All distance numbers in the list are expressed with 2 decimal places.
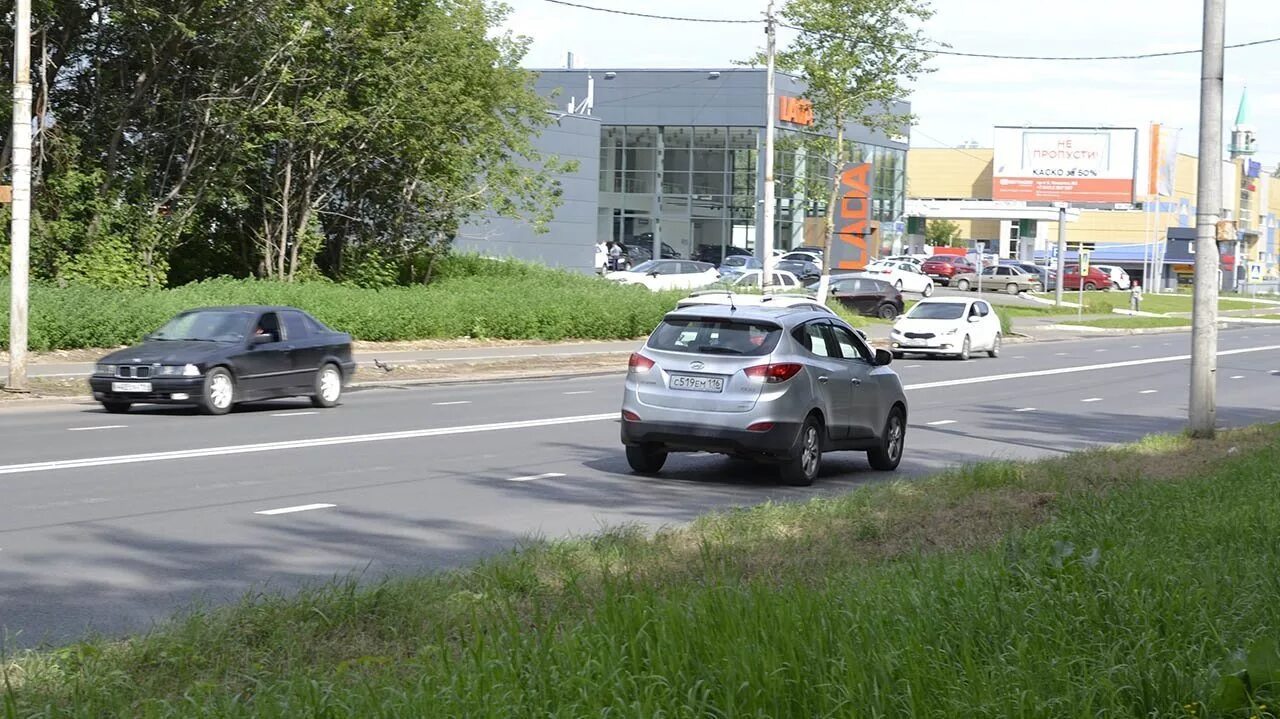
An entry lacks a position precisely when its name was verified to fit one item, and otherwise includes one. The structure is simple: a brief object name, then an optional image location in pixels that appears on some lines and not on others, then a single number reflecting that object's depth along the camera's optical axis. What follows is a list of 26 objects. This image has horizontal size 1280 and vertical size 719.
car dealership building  83.00
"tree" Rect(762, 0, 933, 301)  47.94
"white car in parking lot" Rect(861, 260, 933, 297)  71.00
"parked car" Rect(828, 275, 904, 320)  54.45
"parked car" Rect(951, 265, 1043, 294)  80.19
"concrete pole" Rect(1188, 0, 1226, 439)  16.48
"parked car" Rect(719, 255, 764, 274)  67.56
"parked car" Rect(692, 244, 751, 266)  85.62
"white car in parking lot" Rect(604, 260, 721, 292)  56.31
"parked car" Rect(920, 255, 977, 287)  80.81
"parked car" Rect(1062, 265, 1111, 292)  89.56
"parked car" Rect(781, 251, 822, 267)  71.94
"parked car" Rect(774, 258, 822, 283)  67.69
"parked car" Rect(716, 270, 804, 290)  54.16
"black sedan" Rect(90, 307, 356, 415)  19.58
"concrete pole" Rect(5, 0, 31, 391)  21.41
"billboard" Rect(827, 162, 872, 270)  46.25
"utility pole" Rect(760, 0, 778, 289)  39.59
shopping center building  105.12
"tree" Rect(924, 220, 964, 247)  128.25
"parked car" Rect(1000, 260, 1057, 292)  84.25
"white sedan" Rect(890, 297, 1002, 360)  38.56
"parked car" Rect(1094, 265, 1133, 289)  94.94
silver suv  13.80
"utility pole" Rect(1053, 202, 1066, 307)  65.24
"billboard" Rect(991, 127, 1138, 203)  101.12
